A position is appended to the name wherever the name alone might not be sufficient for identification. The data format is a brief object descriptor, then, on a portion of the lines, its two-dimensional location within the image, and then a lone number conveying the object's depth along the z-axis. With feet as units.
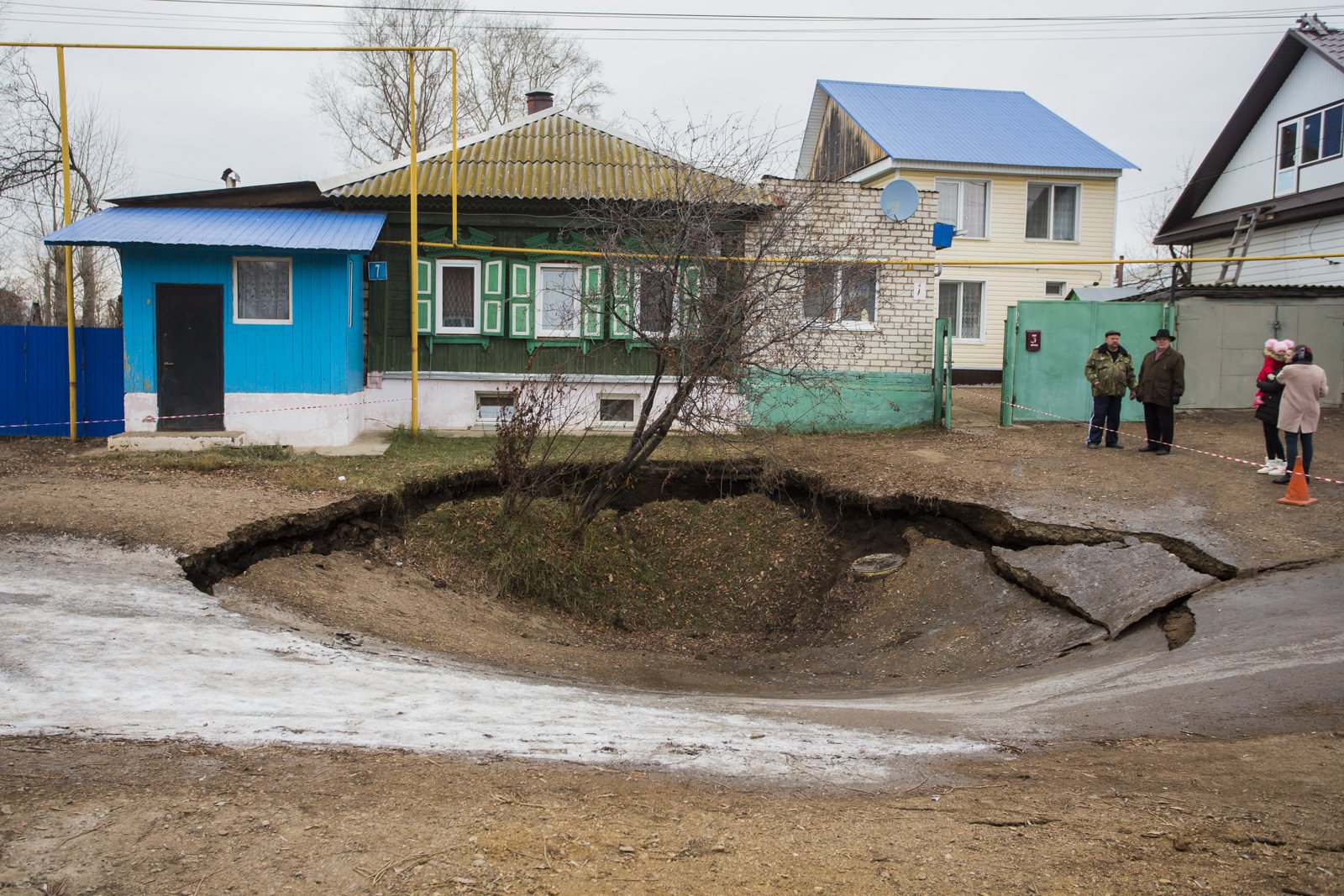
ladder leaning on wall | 66.80
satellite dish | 49.37
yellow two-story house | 77.82
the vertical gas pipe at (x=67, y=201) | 40.91
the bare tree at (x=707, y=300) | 31.48
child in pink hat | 33.04
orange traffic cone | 29.71
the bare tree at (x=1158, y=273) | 58.08
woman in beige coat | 30.50
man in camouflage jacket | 40.14
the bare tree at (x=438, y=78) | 98.94
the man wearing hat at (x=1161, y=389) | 38.11
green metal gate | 47.96
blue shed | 41.63
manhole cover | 33.45
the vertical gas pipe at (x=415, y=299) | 44.45
